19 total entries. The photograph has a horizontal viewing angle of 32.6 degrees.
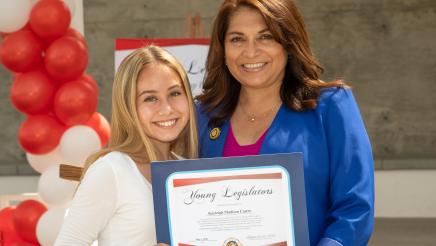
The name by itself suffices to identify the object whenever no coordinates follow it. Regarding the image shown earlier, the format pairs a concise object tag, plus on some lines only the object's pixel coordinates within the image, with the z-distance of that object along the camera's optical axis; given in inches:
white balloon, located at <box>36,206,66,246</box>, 164.9
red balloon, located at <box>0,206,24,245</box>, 180.1
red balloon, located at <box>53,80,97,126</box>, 162.4
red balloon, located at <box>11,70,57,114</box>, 163.3
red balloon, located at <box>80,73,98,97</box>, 168.9
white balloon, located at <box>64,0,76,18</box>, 173.6
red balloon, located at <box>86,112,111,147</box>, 171.9
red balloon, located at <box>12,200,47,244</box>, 171.8
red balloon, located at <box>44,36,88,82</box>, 161.8
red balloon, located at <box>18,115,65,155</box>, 165.2
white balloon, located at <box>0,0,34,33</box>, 162.4
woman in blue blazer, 76.7
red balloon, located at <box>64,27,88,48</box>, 168.2
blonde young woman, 70.4
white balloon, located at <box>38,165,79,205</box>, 166.4
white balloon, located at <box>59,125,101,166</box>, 164.2
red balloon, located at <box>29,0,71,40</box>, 162.6
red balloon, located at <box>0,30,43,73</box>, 163.6
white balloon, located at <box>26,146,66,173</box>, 172.4
